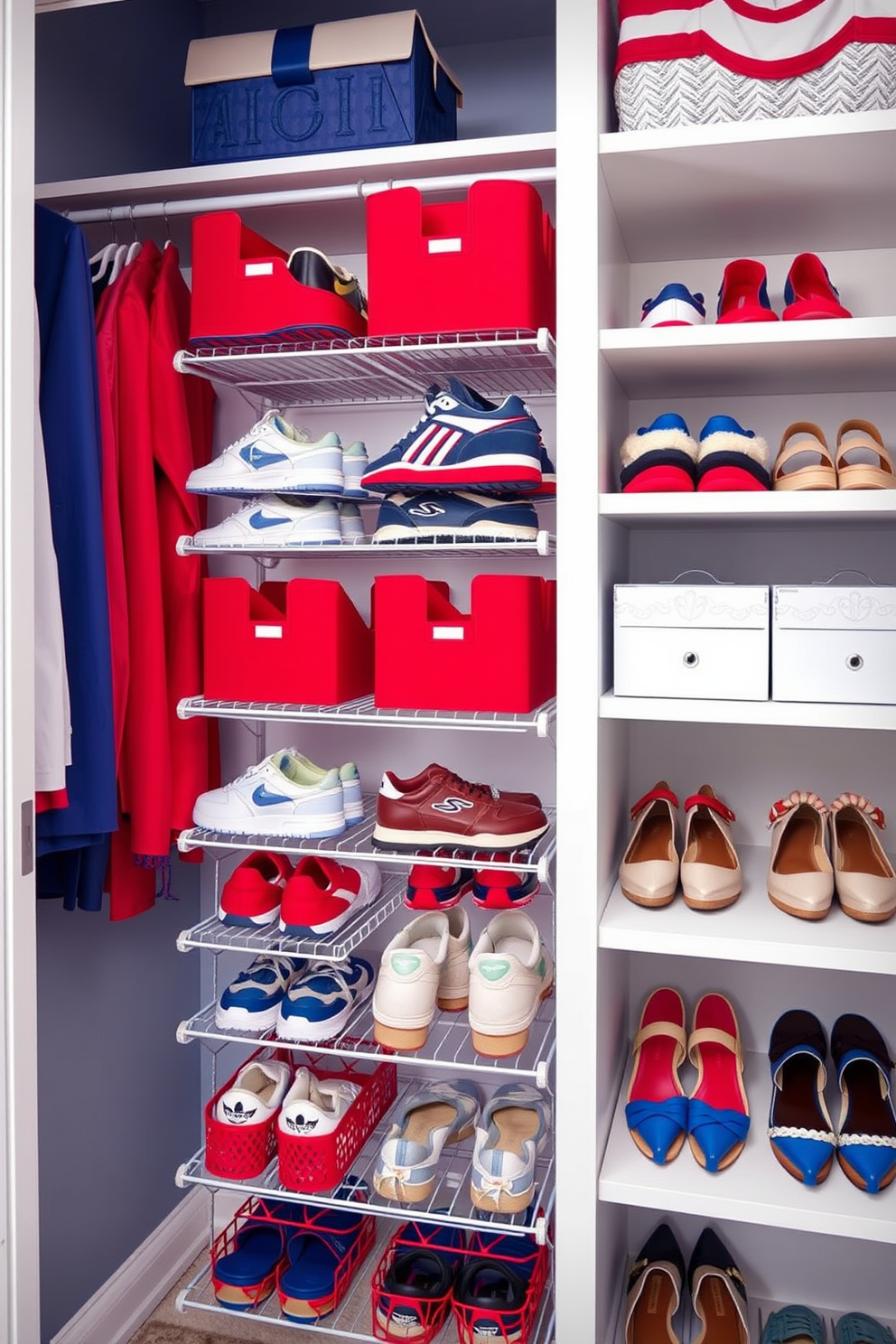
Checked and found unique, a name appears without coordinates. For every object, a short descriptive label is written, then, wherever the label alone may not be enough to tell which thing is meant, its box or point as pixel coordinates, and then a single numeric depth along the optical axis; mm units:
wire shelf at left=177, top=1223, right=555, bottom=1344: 1913
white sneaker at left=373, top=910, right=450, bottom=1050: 1765
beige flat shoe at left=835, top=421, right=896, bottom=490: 1508
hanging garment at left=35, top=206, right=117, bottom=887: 1678
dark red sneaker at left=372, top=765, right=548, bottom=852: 1771
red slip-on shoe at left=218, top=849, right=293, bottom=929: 1926
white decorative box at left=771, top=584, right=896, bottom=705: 1524
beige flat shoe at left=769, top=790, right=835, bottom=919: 1614
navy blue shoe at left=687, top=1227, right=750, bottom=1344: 1771
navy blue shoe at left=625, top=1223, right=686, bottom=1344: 1782
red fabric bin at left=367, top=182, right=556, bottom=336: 1685
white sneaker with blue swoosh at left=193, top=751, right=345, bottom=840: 1850
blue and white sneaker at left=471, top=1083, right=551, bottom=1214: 1752
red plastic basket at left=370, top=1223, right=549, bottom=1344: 1825
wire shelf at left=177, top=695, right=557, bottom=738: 1753
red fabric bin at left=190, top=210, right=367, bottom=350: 1800
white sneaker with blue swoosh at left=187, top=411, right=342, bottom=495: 1825
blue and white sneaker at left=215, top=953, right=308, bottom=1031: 1959
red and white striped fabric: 1501
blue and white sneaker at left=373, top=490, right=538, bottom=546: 1753
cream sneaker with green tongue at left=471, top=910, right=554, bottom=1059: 1720
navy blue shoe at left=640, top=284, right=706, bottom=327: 1590
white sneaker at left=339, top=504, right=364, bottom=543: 1979
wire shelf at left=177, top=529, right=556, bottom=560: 1748
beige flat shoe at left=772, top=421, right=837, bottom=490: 1548
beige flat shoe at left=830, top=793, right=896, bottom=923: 1594
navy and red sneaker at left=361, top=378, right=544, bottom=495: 1680
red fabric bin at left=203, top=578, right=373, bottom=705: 1866
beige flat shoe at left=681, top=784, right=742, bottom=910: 1660
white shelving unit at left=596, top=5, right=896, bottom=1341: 1521
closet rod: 1809
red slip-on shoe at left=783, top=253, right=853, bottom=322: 1684
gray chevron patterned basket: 1500
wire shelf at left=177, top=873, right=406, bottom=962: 1858
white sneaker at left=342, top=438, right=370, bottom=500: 1908
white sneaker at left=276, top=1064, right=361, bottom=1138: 1890
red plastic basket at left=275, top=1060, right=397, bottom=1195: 1875
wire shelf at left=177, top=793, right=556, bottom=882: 1738
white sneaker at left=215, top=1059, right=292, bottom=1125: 1939
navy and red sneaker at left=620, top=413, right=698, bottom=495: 1568
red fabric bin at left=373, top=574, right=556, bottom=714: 1751
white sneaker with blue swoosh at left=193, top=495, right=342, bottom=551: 1879
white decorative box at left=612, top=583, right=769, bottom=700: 1574
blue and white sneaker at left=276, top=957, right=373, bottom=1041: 1908
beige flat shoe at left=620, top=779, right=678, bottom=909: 1677
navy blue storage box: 1811
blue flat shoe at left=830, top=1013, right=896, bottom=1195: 1551
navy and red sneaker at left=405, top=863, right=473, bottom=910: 1878
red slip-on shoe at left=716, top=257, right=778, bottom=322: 1677
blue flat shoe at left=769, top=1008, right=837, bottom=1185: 1581
